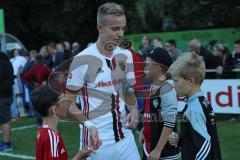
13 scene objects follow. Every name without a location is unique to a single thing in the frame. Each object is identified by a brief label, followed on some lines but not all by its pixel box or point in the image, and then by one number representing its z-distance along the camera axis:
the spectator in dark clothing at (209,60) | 13.11
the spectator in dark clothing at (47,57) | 16.52
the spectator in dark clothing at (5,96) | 10.02
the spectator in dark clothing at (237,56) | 12.96
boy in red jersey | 4.36
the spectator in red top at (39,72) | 12.50
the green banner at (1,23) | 14.32
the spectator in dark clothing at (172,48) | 12.64
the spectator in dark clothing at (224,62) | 12.63
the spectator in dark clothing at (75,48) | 16.96
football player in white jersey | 4.40
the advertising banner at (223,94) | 11.95
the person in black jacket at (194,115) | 4.22
